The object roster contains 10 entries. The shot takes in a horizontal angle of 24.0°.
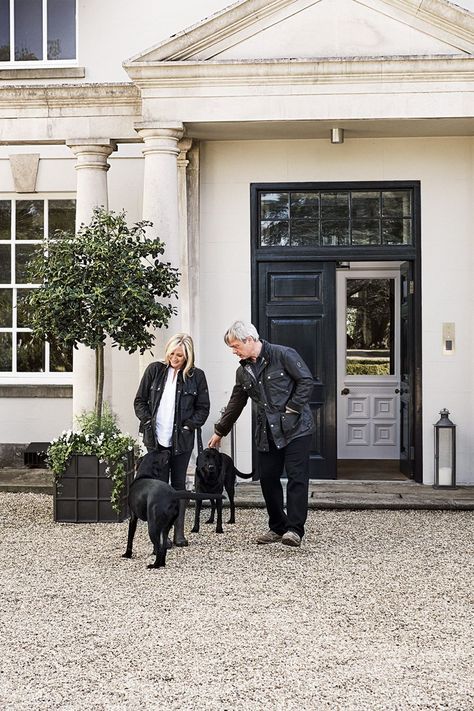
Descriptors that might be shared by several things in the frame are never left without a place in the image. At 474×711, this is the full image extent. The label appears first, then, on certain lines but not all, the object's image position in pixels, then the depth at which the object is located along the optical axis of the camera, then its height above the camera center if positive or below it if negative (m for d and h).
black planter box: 9.26 -1.12
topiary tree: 8.95 +0.57
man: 7.98 -0.34
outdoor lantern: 10.78 -0.92
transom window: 11.20 +1.41
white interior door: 13.12 -0.05
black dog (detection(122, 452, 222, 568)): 7.38 -0.99
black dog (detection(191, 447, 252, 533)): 8.42 -0.90
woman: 8.26 -0.36
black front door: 11.20 +0.40
